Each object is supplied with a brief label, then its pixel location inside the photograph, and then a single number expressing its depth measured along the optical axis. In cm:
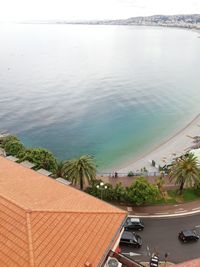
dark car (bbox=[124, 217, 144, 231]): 2403
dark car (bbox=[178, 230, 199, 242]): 2309
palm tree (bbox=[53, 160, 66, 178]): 3019
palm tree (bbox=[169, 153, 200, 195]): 2790
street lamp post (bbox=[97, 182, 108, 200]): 2761
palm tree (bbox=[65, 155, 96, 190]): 2823
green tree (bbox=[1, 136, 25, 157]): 3441
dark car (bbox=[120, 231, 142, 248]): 2231
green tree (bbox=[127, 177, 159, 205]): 2611
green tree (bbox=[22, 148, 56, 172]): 3090
